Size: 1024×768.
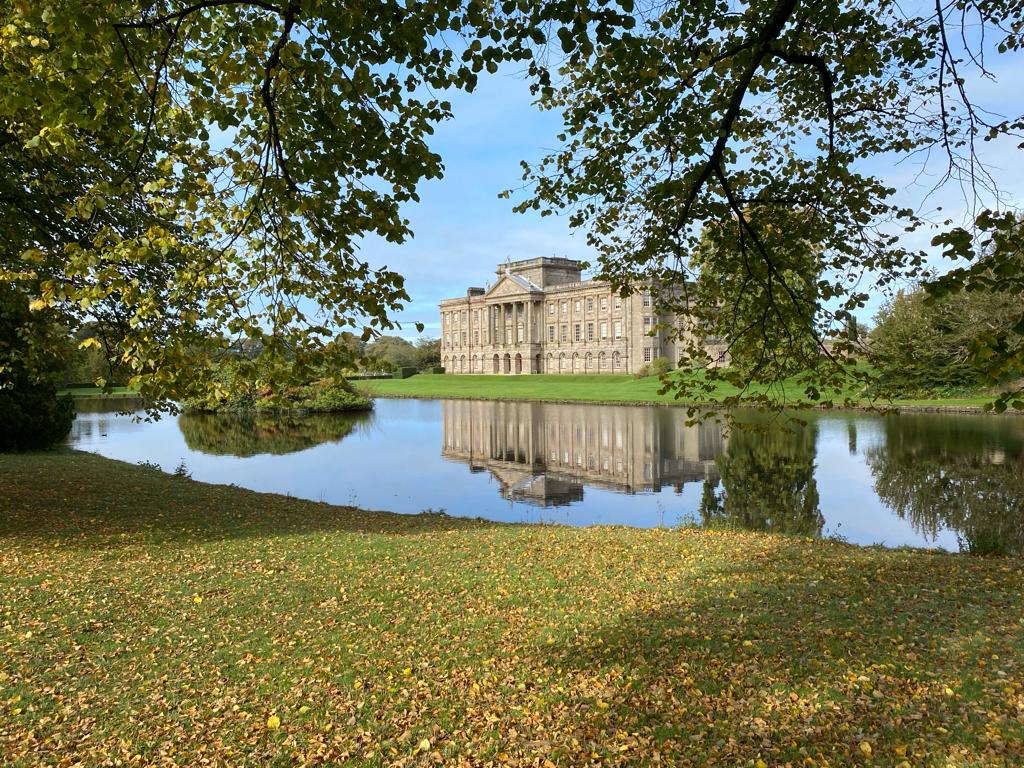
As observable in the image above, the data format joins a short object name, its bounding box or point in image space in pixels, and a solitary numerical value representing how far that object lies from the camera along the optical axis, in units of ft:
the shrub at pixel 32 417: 56.29
